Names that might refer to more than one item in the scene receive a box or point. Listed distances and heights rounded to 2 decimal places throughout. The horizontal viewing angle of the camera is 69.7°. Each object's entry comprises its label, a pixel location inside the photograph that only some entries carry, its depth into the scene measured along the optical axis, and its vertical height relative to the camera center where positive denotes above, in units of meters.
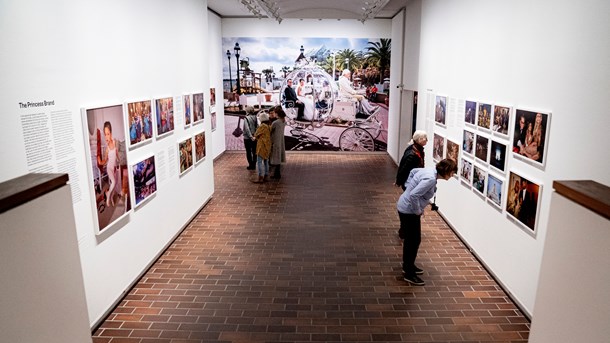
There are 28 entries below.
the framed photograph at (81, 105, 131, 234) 4.91 -1.00
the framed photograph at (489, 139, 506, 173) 6.00 -1.07
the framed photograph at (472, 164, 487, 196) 6.70 -1.55
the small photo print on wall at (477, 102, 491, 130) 6.49 -0.57
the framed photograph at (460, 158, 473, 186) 7.34 -1.56
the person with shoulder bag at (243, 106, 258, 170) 12.75 -1.55
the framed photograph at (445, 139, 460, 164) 7.95 -1.32
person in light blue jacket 5.65 -1.68
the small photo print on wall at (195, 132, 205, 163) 9.06 -1.42
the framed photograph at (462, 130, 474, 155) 7.21 -1.07
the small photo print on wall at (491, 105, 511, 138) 5.89 -0.57
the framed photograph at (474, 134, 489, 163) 6.58 -1.05
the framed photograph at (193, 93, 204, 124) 8.90 -0.60
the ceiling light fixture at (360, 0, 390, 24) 11.48 +1.94
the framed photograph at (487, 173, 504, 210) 6.10 -1.57
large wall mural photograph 16.39 -0.33
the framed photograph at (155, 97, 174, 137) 6.91 -0.58
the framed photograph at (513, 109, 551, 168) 4.97 -0.67
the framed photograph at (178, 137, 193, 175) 8.05 -1.40
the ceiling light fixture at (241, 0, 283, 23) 11.59 +2.01
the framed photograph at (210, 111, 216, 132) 15.29 -1.41
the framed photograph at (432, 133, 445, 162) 8.90 -1.44
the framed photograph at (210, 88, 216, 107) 15.23 -0.63
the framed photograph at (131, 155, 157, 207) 6.08 -1.44
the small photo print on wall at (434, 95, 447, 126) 8.71 -0.64
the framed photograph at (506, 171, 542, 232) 5.12 -1.48
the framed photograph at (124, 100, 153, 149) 5.89 -0.59
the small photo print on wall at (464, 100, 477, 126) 7.07 -0.56
